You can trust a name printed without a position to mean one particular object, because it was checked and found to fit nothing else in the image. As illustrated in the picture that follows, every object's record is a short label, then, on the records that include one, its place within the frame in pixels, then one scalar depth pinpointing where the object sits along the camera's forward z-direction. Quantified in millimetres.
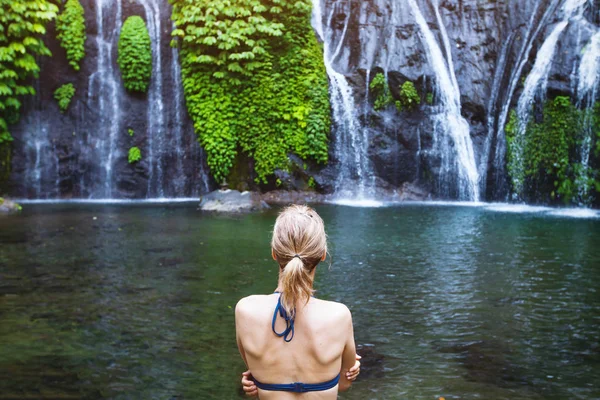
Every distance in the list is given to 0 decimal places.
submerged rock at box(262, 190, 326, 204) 17953
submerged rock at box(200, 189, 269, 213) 15289
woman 2193
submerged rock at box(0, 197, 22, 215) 14616
